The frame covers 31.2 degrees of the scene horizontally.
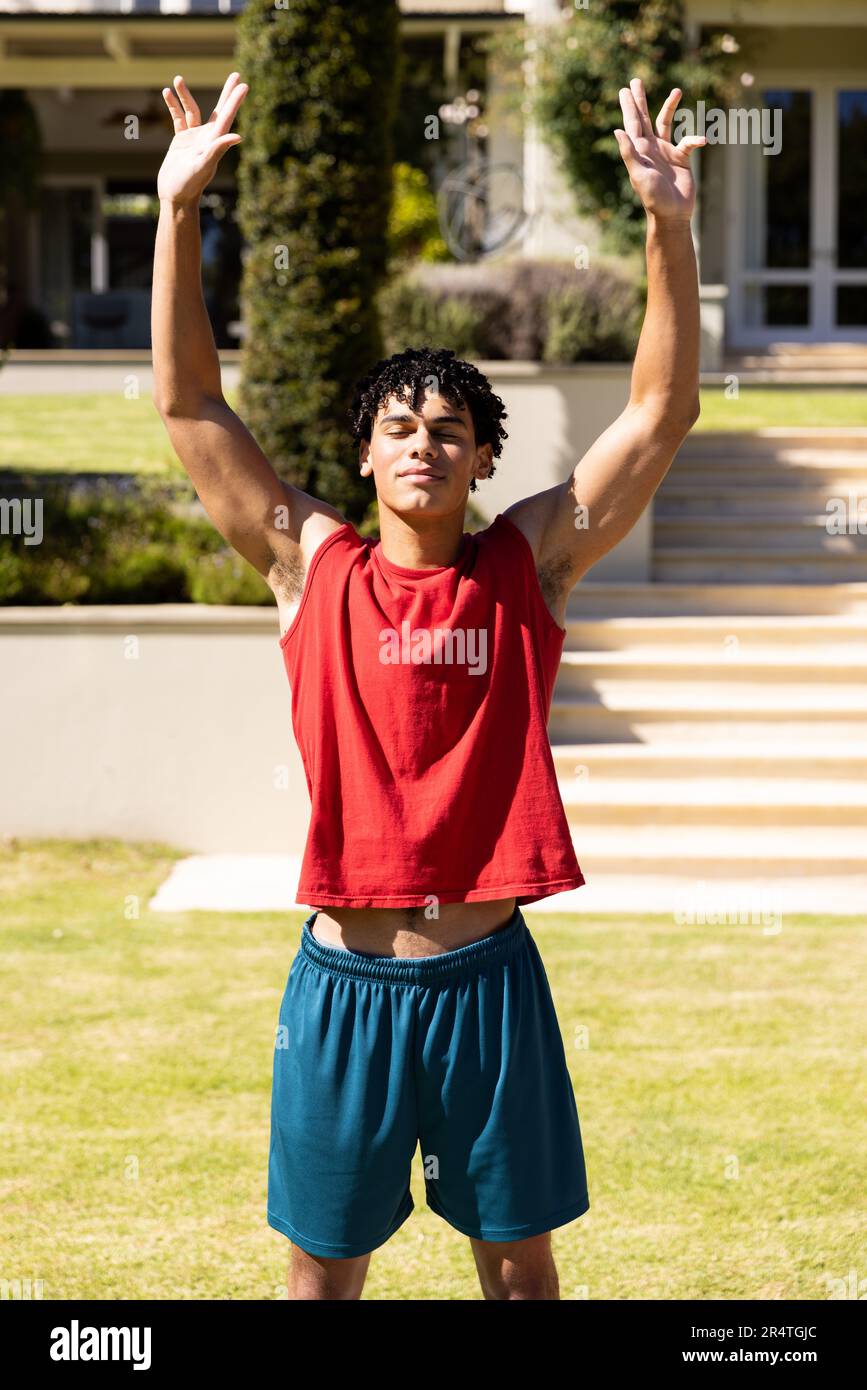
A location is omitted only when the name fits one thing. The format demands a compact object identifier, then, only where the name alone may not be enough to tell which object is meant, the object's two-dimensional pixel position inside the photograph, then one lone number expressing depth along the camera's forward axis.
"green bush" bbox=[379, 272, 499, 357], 10.16
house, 16.36
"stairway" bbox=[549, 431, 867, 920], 7.41
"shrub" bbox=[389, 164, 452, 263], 15.92
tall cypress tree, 8.47
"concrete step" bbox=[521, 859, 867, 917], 6.91
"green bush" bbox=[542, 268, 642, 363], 10.07
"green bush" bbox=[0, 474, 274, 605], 8.30
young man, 2.61
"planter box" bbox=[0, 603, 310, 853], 7.88
